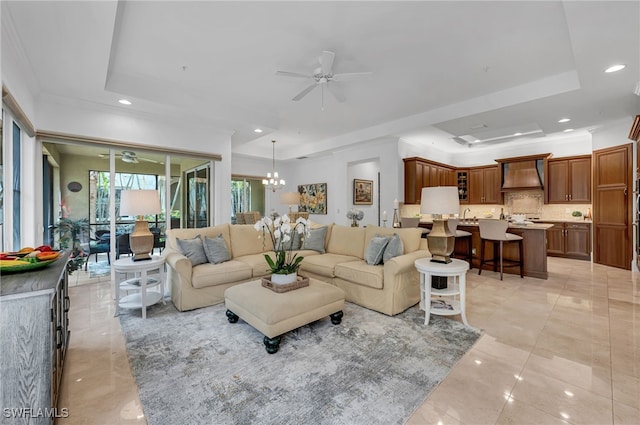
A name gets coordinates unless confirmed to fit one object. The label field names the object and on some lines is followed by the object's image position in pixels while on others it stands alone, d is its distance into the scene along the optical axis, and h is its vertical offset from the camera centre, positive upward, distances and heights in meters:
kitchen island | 4.59 -0.67
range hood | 6.68 +0.94
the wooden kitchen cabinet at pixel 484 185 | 7.37 +0.73
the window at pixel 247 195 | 8.55 +0.57
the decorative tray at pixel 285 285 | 2.67 -0.72
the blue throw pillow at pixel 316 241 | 4.45 -0.46
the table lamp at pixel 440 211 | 2.91 +0.01
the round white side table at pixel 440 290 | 2.80 -0.83
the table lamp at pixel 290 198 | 6.79 +0.36
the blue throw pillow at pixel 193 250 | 3.51 -0.47
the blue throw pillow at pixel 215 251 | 3.60 -0.50
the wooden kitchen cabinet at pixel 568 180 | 6.19 +0.72
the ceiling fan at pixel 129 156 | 4.54 +0.96
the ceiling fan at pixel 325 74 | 2.92 +1.63
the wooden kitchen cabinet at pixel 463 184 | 7.99 +0.81
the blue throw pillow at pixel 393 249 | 3.33 -0.45
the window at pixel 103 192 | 4.48 +0.35
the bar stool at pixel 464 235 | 4.87 -0.43
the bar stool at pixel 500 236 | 4.55 -0.41
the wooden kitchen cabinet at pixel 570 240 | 6.02 -0.66
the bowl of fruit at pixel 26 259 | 1.51 -0.28
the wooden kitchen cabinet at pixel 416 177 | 6.23 +0.82
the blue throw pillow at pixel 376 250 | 3.41 -0.47
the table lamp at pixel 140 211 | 3.19 +0.03
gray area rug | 1.67 -1.18
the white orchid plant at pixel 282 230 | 2.66 -0.17
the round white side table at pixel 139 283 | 3.02 -0.82
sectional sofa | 3.13 -0.69
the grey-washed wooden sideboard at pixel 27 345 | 1.28 -0.63
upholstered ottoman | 2.33 -0.87
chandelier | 7.60 +0.85
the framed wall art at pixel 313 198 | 8.32 +0.46
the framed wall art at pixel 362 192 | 7.65 +0.59
